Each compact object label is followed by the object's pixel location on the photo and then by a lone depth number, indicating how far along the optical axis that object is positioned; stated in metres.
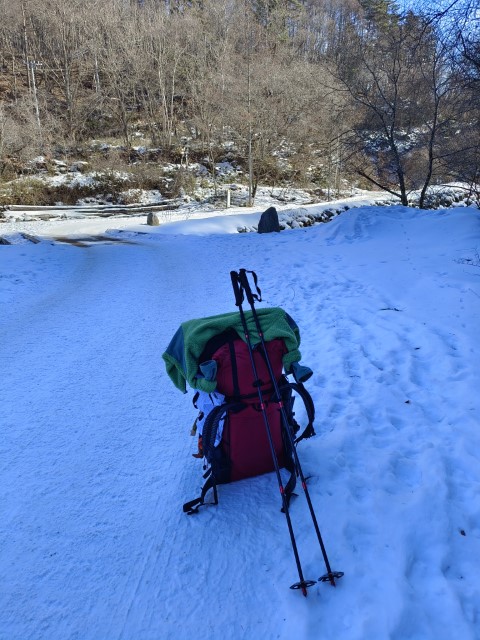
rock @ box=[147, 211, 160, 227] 20.14
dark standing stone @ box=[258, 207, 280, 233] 15.84
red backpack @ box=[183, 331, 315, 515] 2.47
